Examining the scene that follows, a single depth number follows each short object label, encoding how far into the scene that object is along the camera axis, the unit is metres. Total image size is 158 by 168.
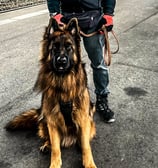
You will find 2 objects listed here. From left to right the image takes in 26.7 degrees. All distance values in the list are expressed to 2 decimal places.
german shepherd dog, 3.21
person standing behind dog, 3.78
